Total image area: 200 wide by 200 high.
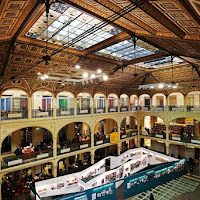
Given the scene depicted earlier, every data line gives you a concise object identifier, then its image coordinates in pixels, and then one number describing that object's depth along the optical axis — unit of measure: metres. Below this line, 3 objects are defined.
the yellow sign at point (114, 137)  17.55
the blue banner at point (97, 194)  9.00
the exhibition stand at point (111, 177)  10.37
